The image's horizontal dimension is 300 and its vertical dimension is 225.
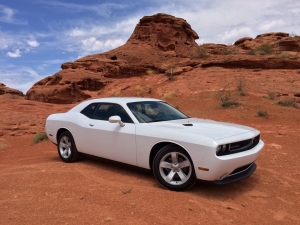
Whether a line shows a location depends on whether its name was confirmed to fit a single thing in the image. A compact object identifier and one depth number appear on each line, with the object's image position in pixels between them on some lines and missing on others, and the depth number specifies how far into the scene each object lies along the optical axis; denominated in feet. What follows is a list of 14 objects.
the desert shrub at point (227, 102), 47.50
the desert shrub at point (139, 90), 69.72
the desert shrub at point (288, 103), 46.23
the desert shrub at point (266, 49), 84.79
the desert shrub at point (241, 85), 52.75
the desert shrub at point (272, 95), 50.19
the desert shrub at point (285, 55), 68.67
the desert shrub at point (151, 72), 87.04
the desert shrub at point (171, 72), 70.69
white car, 13.38
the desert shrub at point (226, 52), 82.52
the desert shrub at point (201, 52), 79.05
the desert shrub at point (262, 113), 40.60
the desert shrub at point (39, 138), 36.73
